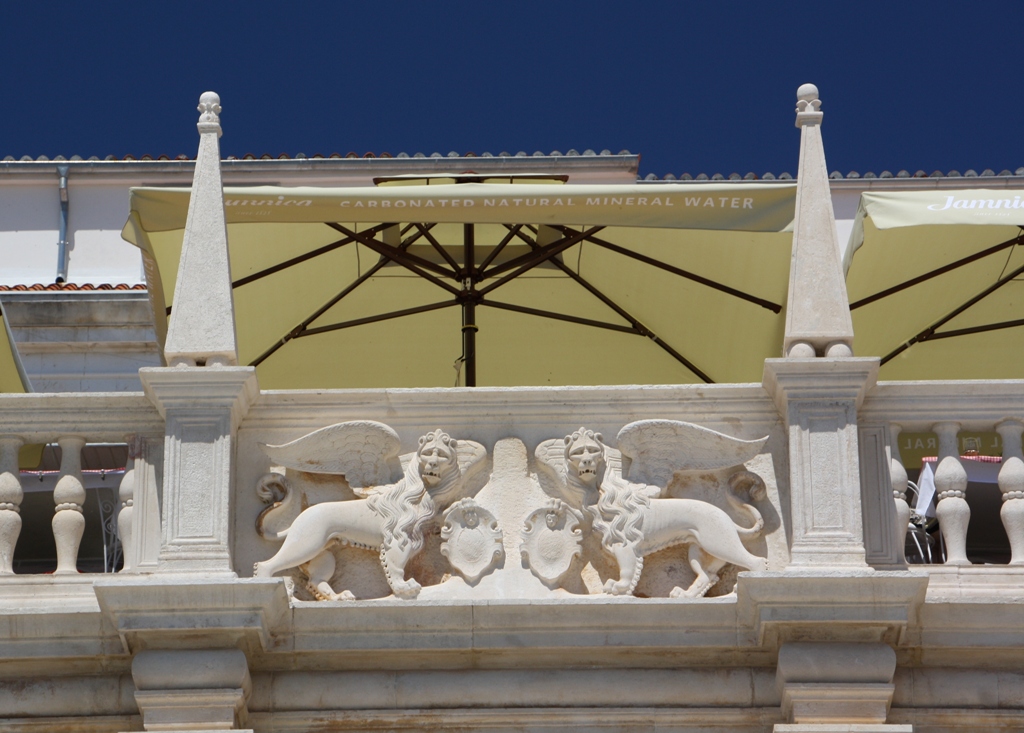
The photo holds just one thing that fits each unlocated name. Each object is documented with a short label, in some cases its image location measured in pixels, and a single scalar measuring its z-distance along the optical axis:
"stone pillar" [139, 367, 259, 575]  10.52
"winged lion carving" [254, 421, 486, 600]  10.68
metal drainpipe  23.36
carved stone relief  10.66
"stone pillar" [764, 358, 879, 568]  10.47
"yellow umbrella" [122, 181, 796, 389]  15.24
